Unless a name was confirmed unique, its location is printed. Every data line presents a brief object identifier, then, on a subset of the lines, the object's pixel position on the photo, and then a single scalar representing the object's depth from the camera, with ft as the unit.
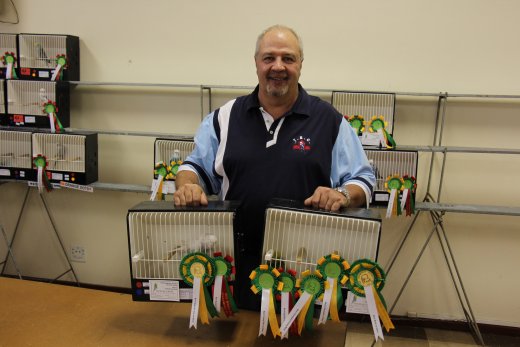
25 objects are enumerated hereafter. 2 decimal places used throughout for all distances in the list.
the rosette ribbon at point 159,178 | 7.57
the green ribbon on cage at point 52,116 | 8.32
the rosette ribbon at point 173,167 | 7.55
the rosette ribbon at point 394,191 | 7.16
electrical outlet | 9.89
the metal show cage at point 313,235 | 3.29
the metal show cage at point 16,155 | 8.30
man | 4.58
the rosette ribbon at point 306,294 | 3.22
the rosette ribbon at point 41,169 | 8.11
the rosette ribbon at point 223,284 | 3.43
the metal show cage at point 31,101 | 8.42
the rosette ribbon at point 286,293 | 3.28
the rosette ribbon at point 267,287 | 3.27
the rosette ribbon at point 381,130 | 7.30
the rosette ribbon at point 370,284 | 3.11
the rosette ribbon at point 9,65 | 8.45
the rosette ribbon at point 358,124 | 7.37
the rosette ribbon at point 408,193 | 7.18
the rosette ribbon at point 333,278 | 3.17
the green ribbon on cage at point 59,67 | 8.39
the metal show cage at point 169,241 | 3.52
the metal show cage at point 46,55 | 8.47
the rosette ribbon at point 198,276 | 3.39
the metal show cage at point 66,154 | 8.16
